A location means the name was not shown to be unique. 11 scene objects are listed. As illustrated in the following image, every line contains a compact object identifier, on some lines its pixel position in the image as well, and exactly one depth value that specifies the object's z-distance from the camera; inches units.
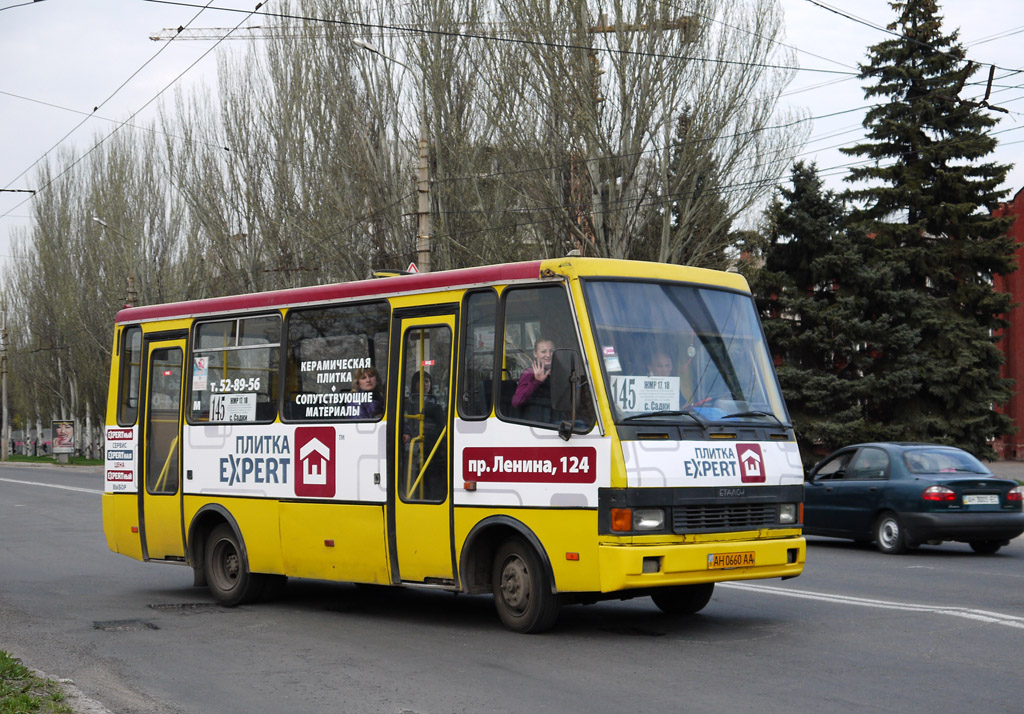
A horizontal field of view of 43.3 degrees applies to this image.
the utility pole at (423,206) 861.8
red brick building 1894.7
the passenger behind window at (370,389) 416.2
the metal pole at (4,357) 2691.9
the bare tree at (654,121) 1200.2
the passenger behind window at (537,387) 363.9
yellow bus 351.3
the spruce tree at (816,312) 1280.8
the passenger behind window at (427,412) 394.9
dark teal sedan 616.1
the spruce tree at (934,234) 1382.9
